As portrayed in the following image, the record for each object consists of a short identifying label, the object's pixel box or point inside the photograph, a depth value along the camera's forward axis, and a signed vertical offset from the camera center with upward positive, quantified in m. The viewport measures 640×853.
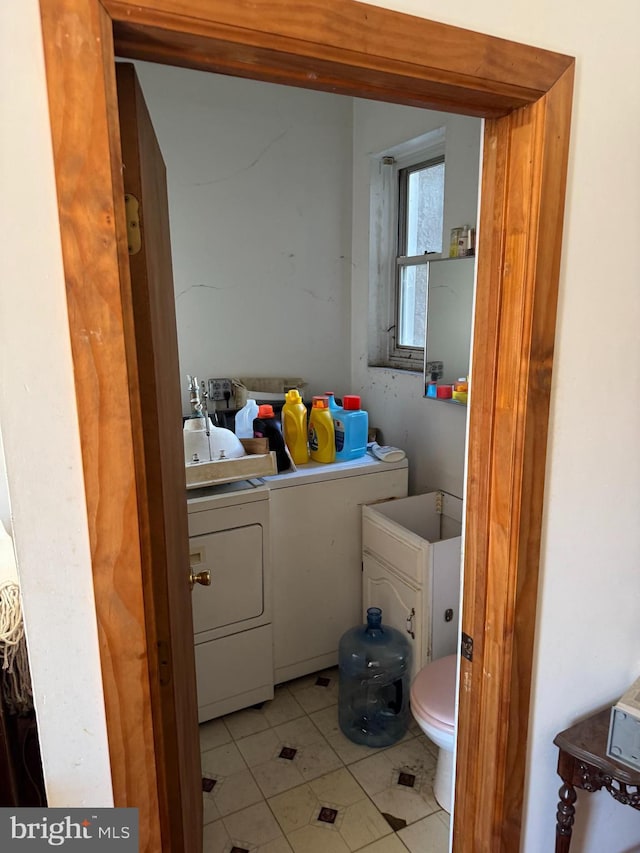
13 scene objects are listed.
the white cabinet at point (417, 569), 2.02 -0.91
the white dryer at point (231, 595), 2.01 -0.99
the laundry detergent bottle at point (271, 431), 2.25 -0.46
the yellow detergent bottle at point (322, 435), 2.37 -0.50
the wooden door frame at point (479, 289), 0.72 +0.04
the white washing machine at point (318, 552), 2.21 -0.92
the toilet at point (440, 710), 1.70 -1.16
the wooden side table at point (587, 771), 1.18 -0.93
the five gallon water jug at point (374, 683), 2.12 -1.34
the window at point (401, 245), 2.47 +0.27
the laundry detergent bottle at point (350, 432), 2.39 -0.49
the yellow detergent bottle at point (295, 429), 2.37 -0.47
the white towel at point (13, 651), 1.16 -0.66
